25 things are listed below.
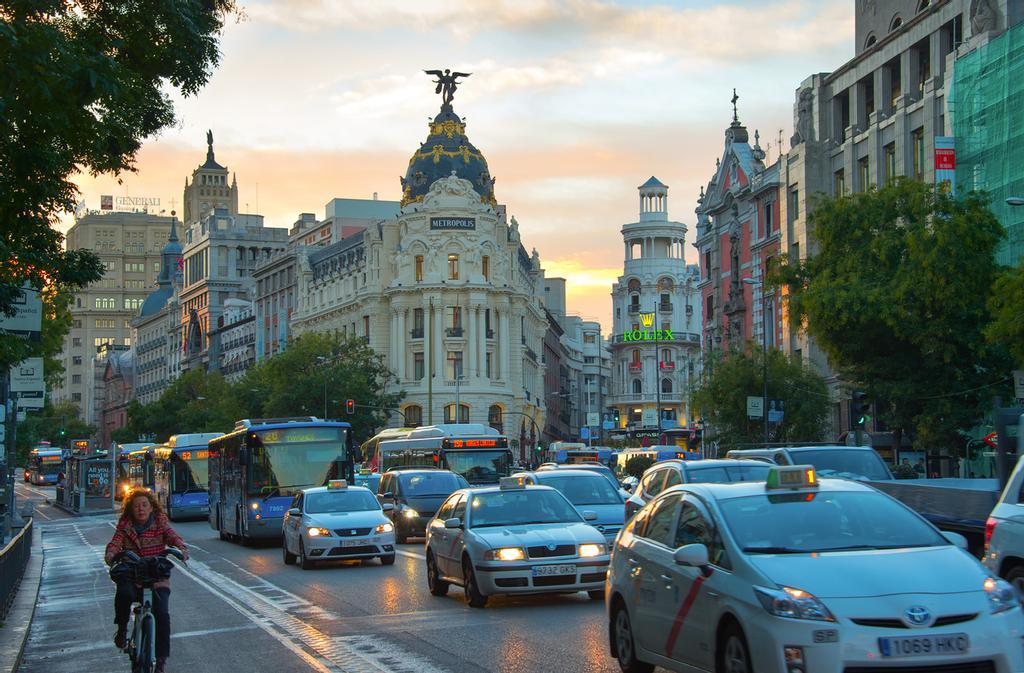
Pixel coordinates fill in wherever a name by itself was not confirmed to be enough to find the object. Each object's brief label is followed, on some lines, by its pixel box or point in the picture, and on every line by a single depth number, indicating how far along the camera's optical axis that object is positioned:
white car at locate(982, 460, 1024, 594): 13.22
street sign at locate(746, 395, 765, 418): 56.09
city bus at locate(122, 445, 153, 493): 62.00
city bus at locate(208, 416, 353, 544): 34.22
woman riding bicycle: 12.09
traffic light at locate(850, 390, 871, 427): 41.06
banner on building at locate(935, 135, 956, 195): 50.75
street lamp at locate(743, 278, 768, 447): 56.65
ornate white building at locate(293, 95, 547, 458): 99.19
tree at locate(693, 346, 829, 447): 59.75
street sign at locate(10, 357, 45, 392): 35.81
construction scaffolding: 47.72
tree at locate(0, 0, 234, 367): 12.63
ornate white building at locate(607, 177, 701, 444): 157.62
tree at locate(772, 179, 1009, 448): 40.59
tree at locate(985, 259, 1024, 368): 36.03
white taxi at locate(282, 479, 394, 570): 25.58
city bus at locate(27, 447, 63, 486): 125.88
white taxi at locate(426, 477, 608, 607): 17.38
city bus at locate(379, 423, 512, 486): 45.33
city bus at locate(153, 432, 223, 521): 53.41
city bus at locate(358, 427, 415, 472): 57.08
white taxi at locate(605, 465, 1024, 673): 8.77
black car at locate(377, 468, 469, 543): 33.66
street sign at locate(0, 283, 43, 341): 22.77
